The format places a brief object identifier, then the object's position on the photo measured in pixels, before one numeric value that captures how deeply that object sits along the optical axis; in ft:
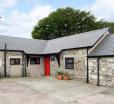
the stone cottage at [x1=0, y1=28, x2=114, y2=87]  28.00
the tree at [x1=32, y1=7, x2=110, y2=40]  73.59
